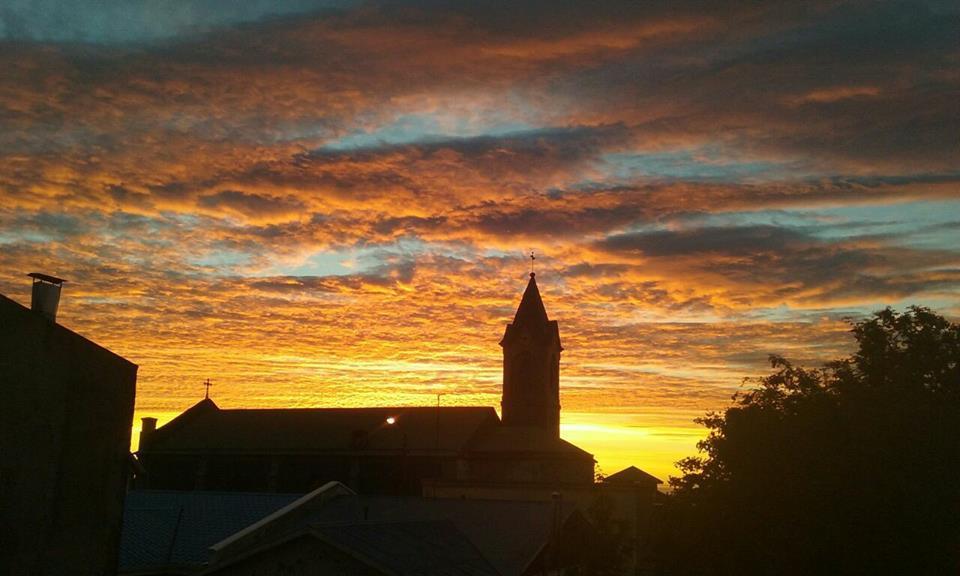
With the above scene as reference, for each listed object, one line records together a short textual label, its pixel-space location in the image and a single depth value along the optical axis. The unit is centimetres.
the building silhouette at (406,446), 6312
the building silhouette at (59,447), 2091
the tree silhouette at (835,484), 2947
